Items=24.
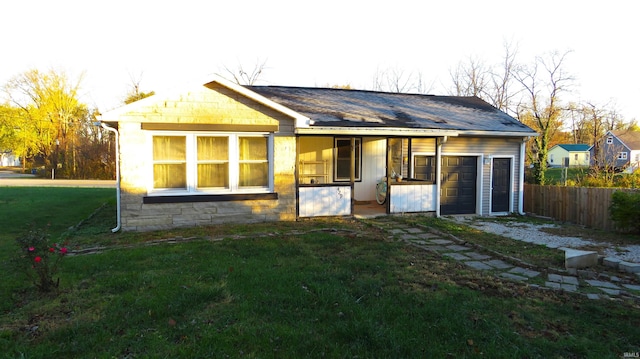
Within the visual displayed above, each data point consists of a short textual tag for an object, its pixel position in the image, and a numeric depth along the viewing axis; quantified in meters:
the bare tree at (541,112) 23.84
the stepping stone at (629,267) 6.16
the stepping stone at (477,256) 7.04
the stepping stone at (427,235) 8.76
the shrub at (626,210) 10.02
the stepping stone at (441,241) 8.31
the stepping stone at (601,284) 5.50
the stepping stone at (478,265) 6.40
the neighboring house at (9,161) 74.42
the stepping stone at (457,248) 7.71
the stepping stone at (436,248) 7.59
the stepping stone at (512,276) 5.78
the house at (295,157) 9.06
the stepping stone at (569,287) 5.29
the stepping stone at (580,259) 6.40
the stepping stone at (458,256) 6.96
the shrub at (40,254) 4.78
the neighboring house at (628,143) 46.21
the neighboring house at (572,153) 61.37
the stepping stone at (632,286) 5.47
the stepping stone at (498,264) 6.54
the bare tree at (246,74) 34.94
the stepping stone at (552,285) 5.38
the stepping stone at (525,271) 6.03
